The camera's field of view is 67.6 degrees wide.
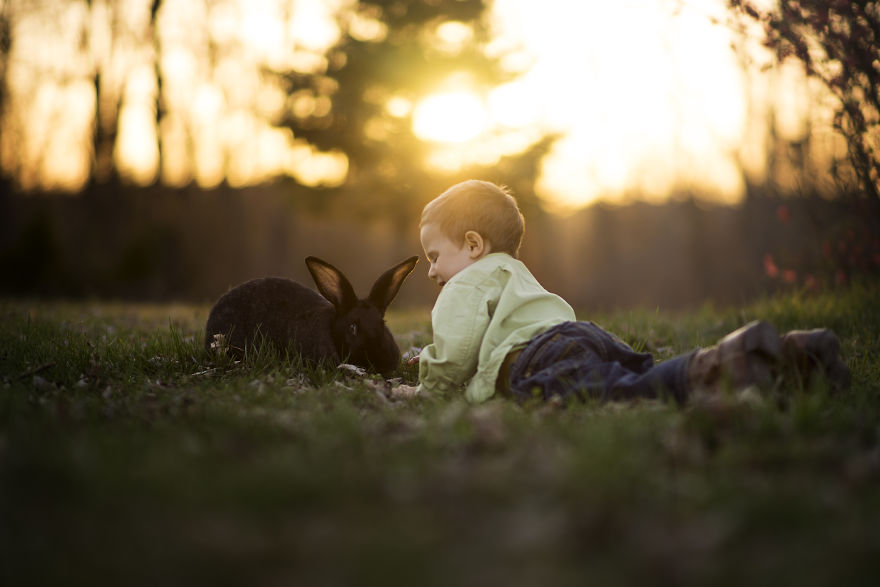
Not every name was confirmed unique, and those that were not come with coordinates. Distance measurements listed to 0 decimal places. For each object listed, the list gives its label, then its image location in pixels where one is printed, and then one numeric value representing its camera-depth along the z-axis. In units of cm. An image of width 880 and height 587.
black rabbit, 445
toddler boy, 292
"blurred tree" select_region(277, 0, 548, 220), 1716
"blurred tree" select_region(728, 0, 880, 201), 497
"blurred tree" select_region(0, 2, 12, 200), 1666
